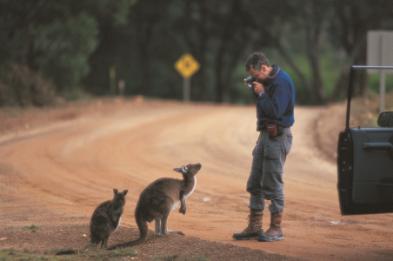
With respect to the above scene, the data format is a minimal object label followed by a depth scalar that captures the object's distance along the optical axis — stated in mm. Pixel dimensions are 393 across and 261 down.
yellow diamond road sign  90250
